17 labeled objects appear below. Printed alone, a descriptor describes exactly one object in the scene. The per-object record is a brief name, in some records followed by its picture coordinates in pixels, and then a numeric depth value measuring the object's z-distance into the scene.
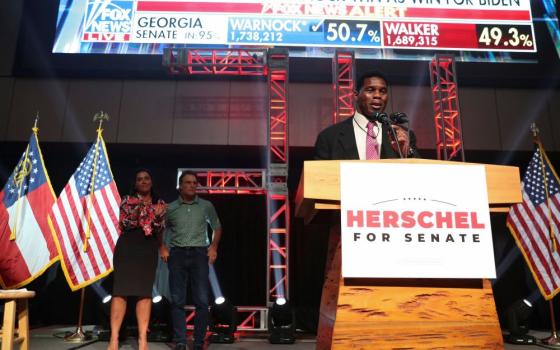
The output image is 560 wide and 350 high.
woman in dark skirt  2.96
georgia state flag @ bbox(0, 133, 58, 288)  4.35
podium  1.14
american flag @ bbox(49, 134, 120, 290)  4.30
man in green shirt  3.30
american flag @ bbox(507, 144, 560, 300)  4.56
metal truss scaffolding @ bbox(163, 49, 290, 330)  5.03
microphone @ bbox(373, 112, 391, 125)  1.59
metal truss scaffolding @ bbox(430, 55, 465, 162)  5.24
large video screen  5.48
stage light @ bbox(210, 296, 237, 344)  4.21
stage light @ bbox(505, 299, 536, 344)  4.32
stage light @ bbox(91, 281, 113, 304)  5.59
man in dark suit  1.71
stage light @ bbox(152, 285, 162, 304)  4.50
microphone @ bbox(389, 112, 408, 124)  1.65
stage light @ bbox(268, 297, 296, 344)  4.28
